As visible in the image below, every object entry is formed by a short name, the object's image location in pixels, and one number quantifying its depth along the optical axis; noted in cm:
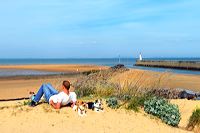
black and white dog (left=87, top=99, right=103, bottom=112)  1210
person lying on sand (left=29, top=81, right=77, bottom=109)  1154
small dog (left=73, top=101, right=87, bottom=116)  1162
